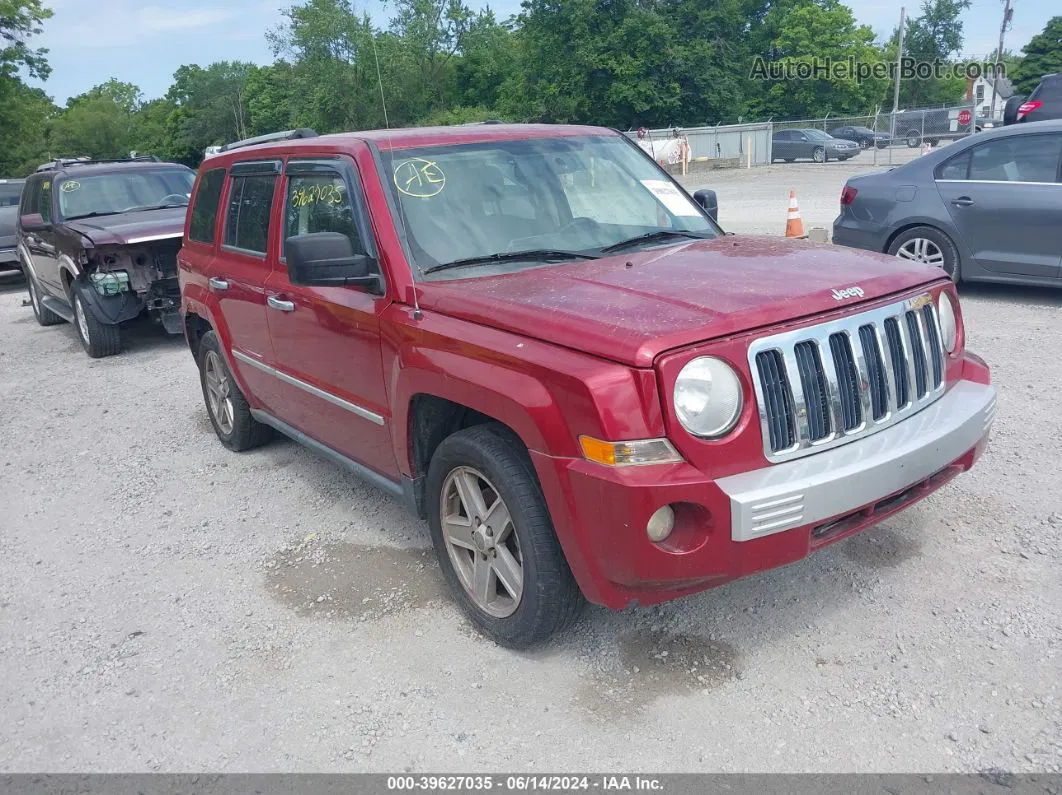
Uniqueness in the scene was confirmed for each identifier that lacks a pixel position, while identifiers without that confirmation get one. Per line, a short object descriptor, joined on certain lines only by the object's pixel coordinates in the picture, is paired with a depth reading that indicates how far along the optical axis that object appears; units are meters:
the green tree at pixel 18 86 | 38.72
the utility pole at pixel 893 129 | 34.53
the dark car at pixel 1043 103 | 12.57
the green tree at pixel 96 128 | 80.56
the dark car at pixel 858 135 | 39.28
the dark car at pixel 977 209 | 7.82
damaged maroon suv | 9.36
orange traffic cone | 11.79
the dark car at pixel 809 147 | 35.59
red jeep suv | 2.84
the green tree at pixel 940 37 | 79.50
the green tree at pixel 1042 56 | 68.19
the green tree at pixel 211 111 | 89.19
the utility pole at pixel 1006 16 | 56.50
